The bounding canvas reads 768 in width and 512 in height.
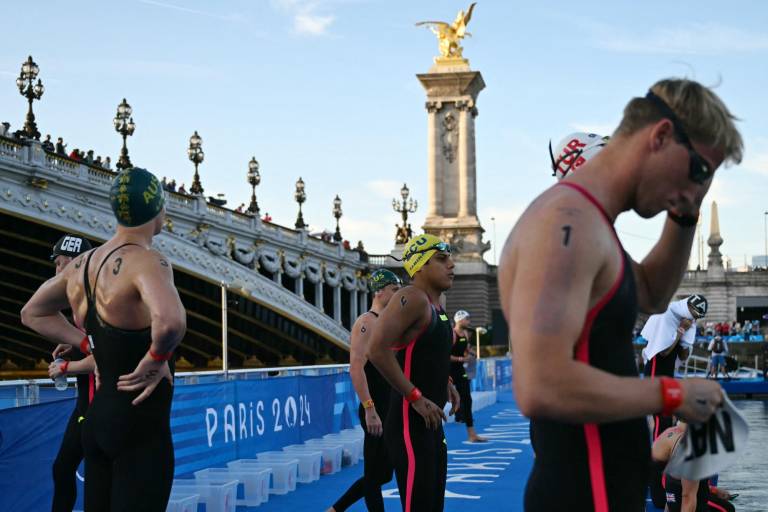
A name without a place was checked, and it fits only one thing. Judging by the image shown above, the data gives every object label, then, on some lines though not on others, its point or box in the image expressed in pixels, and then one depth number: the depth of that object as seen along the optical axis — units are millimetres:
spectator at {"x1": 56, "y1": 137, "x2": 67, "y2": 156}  37519
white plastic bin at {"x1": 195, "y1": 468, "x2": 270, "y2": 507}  10570
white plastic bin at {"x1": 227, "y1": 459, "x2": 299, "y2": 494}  11575
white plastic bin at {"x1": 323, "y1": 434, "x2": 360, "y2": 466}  13986
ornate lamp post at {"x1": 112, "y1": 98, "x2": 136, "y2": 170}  40156
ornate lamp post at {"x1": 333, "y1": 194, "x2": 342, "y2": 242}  68250
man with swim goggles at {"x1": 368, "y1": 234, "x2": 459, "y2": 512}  6227
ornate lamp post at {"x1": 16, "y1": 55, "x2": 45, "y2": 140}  35781
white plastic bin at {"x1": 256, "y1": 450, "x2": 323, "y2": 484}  12203
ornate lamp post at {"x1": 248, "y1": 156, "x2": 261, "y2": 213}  57625
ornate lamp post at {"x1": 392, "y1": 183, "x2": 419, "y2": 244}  70875
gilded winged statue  74188
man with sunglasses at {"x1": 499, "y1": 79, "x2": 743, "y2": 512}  2705
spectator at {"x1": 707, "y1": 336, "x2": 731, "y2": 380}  35688
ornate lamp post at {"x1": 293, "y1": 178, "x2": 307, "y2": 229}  63938
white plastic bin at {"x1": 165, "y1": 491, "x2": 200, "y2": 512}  8797
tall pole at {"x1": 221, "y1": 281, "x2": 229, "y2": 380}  15016
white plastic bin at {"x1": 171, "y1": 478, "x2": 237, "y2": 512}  9665
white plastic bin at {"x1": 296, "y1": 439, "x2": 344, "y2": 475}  13312
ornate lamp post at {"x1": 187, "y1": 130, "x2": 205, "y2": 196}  49469
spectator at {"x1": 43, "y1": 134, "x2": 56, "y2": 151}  36234
